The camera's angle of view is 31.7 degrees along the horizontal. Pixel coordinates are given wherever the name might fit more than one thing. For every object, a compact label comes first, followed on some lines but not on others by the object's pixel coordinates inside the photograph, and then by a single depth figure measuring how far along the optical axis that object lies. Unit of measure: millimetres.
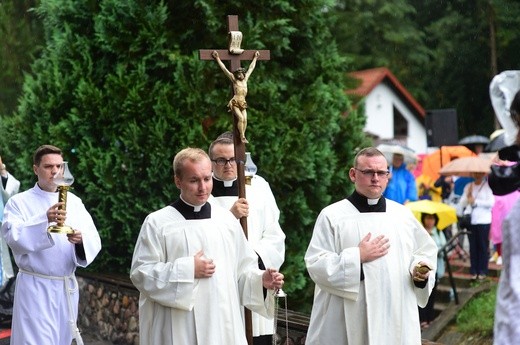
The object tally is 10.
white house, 38000
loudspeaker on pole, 16656
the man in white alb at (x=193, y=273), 5797
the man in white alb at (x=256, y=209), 7363
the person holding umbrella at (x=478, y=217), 12922
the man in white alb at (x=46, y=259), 7297
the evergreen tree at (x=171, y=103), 9992
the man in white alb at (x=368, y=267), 6129
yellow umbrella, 11828
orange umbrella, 18688
